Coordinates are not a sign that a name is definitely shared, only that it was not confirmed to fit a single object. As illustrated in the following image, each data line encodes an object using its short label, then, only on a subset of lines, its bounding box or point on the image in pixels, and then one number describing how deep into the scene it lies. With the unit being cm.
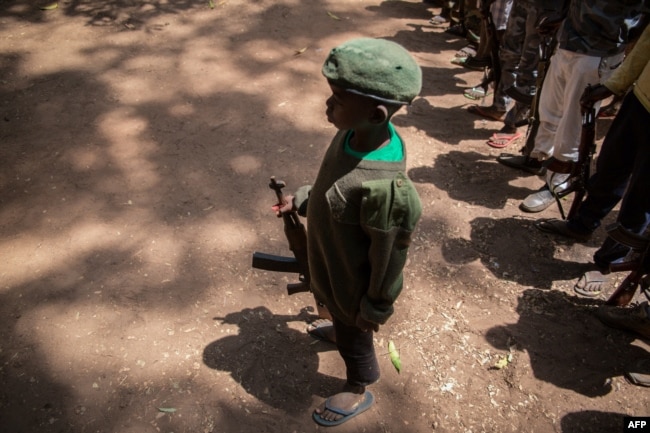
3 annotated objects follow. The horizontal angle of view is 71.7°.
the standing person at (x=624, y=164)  283
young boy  148
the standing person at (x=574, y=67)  312
